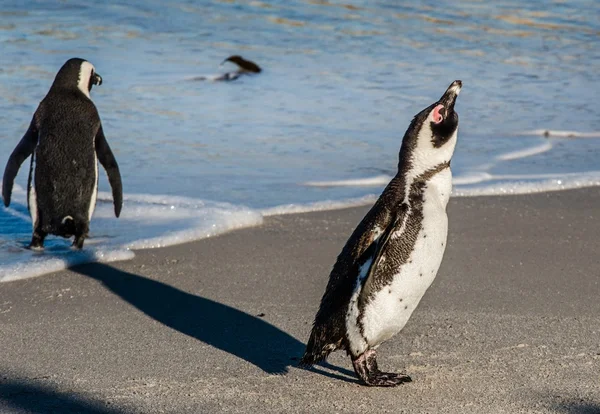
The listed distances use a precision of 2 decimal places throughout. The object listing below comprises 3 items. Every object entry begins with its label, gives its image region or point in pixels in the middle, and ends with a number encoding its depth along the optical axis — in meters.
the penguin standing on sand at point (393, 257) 6.42
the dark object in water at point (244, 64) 20.08
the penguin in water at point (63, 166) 10.45
